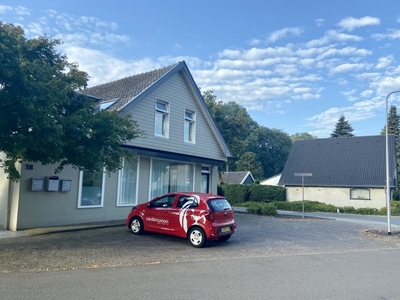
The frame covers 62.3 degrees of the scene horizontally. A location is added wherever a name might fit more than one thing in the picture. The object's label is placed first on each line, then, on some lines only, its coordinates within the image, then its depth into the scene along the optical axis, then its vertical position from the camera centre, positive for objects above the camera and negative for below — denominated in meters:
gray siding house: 11.38 +0.67
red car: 9.55 -1.02
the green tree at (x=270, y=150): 72.38 +8.01
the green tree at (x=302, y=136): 89.19 +14.04
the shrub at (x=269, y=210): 19.78 -1.42
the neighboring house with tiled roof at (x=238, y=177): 52.14 +1.28
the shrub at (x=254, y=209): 20.09 -1.40
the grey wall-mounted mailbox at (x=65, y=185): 11.93 -0.18
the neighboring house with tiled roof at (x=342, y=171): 31.23 +1.74
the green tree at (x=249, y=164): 63.00 +4.19
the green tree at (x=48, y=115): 7.21 +1.60
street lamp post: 13.80 +0.71
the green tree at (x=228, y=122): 28.57 +5.48
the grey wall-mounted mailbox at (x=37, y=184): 11.11 -0.17
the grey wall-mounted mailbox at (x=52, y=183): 11.47 -0.12
